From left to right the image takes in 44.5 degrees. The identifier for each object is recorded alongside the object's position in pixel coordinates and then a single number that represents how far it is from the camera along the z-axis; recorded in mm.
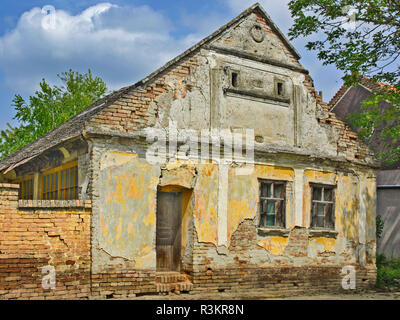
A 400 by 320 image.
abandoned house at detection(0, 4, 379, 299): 9195
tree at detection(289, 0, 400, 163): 12062
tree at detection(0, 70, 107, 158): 28406
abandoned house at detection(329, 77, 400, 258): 16859
